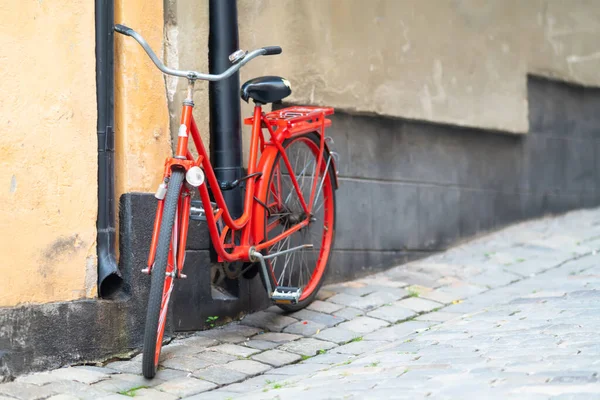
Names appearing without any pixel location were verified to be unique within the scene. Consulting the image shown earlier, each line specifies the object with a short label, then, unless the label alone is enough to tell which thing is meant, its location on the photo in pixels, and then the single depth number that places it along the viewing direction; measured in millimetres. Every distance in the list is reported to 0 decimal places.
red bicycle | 7324
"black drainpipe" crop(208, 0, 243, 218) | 9391
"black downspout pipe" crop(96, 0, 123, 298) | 8191
